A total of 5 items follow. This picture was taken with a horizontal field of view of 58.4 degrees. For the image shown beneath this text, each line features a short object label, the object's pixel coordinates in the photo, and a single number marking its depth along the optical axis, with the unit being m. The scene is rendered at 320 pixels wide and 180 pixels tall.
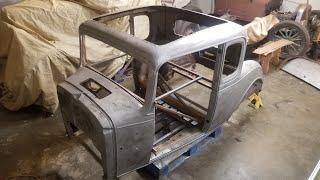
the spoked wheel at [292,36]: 5.04
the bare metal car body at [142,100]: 2.15
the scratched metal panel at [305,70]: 4.61
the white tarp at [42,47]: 3.51
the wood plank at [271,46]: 4.68
